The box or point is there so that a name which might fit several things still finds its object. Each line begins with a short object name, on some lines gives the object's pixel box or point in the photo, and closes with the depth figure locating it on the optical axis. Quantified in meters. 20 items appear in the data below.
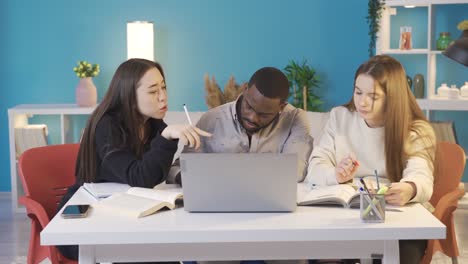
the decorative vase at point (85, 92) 6.06
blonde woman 3.04
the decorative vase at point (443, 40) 6.04
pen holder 2.59
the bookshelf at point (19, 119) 5.99
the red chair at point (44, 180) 3.31
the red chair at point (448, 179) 3.36
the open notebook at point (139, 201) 2.70
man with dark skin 3.23
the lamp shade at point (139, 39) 6.05
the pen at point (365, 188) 2.62
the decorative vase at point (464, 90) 6.01
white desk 2.48
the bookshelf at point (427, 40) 6.01
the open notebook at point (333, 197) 2.78
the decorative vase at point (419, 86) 6.12
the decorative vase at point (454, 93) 6.00
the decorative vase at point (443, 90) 6.06
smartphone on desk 2.63
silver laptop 2.58
